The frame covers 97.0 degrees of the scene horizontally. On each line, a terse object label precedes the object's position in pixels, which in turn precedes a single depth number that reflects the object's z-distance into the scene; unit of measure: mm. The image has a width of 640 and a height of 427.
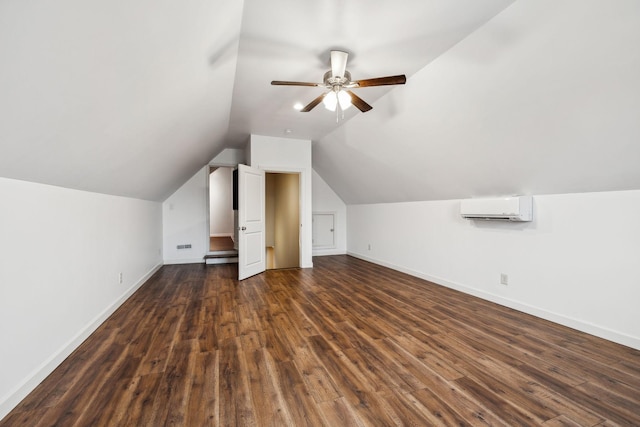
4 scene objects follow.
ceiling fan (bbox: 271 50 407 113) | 2441
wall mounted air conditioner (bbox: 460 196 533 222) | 3021
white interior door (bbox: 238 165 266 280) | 4668
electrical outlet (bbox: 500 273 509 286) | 3309
